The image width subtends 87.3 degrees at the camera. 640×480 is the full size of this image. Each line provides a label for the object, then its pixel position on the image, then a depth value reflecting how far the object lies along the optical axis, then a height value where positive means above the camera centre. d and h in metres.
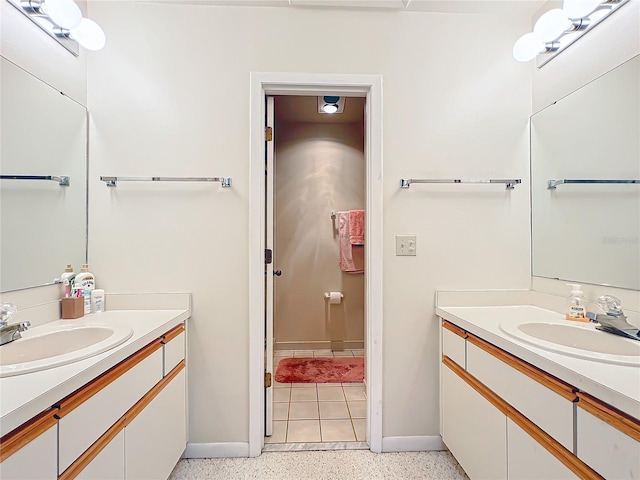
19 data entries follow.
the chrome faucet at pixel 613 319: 1.18 -0.27
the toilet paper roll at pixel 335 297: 3.29 -0.51
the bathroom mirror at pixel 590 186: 1.31 +0.27
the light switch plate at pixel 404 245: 1.81 +0.00
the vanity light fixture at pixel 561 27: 1.39 +0.98
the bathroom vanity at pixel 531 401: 0.81 -0.48
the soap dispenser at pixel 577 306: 1.42 -0.26
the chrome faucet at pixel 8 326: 1.12 -0.28
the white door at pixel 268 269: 1.91 -0.14
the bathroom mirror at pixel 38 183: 1.30 +0.27
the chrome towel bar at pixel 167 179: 1.69 +0.33
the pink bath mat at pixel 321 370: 2.77 -1.10
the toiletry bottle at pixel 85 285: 1.58 -0.20
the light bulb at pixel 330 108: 2.75 +1.15
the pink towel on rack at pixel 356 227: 3.25 +0.17
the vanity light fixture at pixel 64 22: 1.35 +0.95
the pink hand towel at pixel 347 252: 3.29 -0.07
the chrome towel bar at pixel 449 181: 1.78 +0.34
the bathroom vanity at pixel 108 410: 0.77 -0.49
